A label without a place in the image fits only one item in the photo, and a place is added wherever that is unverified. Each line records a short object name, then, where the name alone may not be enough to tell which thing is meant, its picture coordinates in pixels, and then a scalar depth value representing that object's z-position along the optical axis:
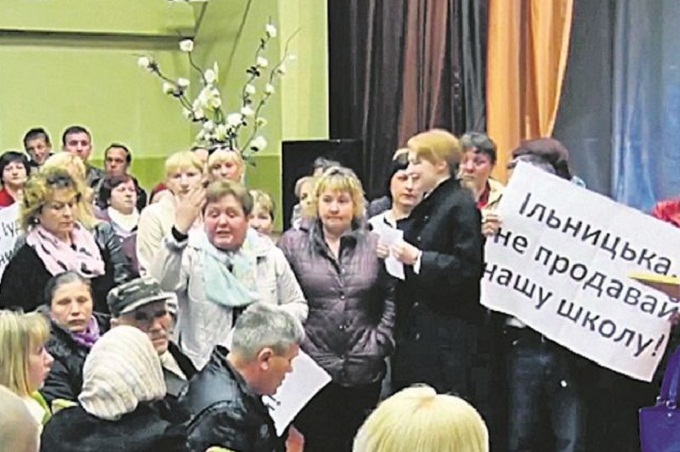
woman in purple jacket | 4.81
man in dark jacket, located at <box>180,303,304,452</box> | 3.18
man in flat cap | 3.72
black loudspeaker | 7.55
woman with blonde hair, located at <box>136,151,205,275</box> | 4.96
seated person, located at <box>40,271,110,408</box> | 3.93
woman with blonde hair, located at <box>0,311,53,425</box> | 3.37
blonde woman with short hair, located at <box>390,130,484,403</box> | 4.69
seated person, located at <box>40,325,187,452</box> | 2.97
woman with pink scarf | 4.56
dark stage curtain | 7.35
